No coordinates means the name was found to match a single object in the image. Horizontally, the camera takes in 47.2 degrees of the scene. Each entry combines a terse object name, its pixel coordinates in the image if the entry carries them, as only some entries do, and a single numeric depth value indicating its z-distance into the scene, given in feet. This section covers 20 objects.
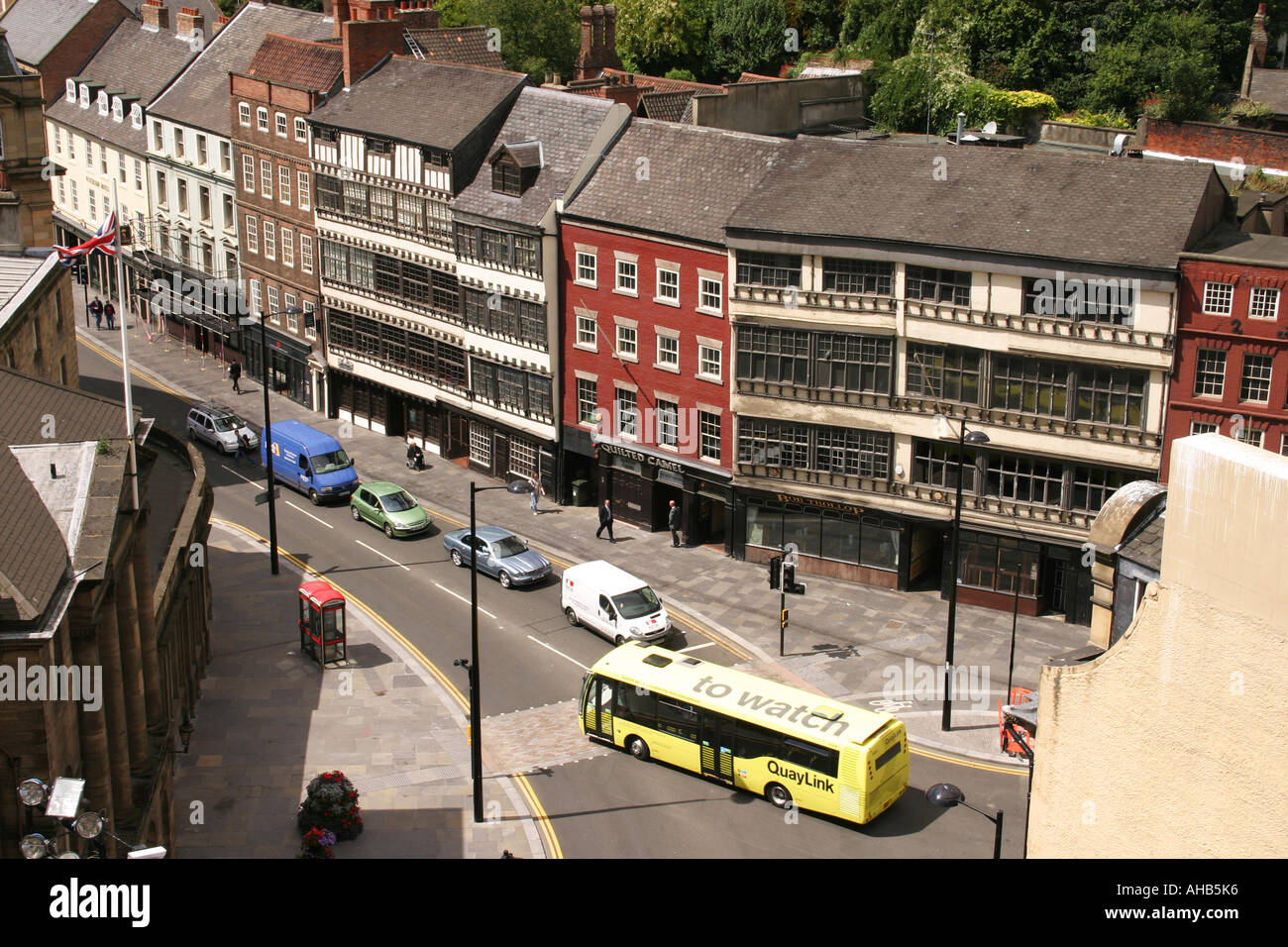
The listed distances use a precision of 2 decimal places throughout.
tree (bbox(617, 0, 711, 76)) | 312.71
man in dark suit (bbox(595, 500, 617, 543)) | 180.55
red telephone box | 144.97
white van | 150.41
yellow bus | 115.96
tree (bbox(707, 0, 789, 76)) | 304.71
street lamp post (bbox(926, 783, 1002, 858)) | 86.58
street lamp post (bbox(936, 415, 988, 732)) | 125.70
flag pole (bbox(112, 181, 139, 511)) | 93.00
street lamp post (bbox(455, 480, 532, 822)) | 115.24
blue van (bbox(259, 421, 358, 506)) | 194.08
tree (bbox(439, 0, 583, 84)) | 291.58
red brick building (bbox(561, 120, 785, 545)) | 172.24
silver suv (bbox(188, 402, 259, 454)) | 210.18
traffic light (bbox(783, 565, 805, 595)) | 154.51
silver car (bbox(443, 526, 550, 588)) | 165.99
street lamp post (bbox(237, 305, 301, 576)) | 167.78
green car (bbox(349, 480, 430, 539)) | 182.09
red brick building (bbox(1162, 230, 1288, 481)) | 141.18
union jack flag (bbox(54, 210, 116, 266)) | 100.99
